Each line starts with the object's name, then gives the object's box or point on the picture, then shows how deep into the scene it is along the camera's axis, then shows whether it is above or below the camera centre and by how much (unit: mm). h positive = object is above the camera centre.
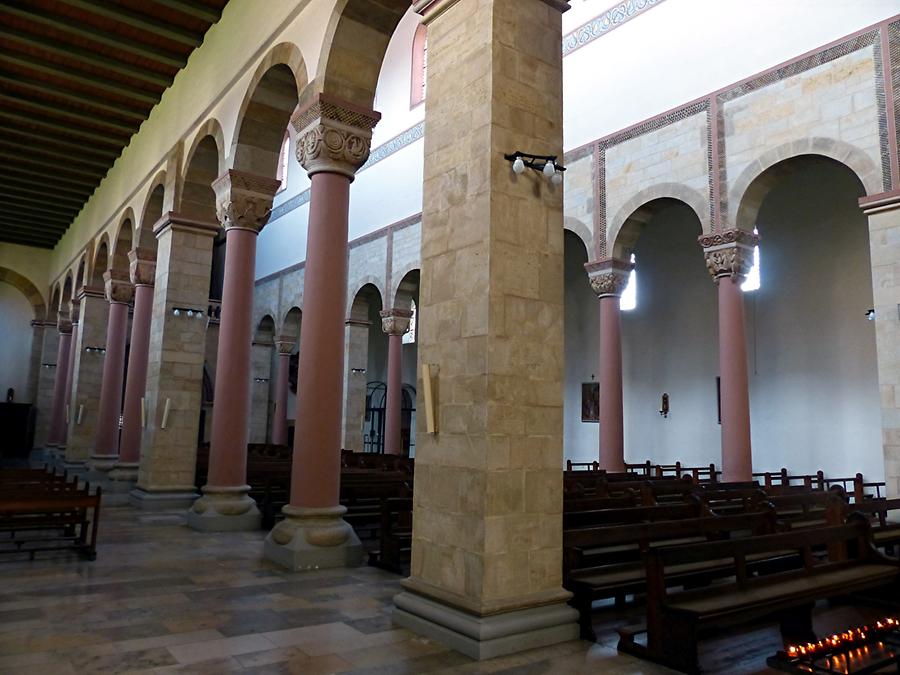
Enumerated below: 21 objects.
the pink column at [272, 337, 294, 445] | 23047 +1242
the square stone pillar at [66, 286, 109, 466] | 17078 +1336
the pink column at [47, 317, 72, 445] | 21141 +1283
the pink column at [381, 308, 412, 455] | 18578 +1710
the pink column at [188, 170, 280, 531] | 8852 +784
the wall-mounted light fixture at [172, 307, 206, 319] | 10973 +1884
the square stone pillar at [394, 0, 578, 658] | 4207 +603
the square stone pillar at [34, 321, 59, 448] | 24281 +1606
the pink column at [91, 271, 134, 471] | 14672 +638
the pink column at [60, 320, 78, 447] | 19344 +1595
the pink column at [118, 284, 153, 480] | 12656 +778
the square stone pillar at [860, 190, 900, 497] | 9086 +1783
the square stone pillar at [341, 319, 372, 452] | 19969 +1577
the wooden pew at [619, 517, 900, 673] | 3811 -898
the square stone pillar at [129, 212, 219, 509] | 10602 +998
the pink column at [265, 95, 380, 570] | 6680 +822
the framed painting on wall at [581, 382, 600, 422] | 17828 +985
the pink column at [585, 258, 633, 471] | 13164 +1619
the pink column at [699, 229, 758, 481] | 11141 +1639
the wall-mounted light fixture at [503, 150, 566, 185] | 4508 +1831
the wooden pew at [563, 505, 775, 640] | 4570 -886
